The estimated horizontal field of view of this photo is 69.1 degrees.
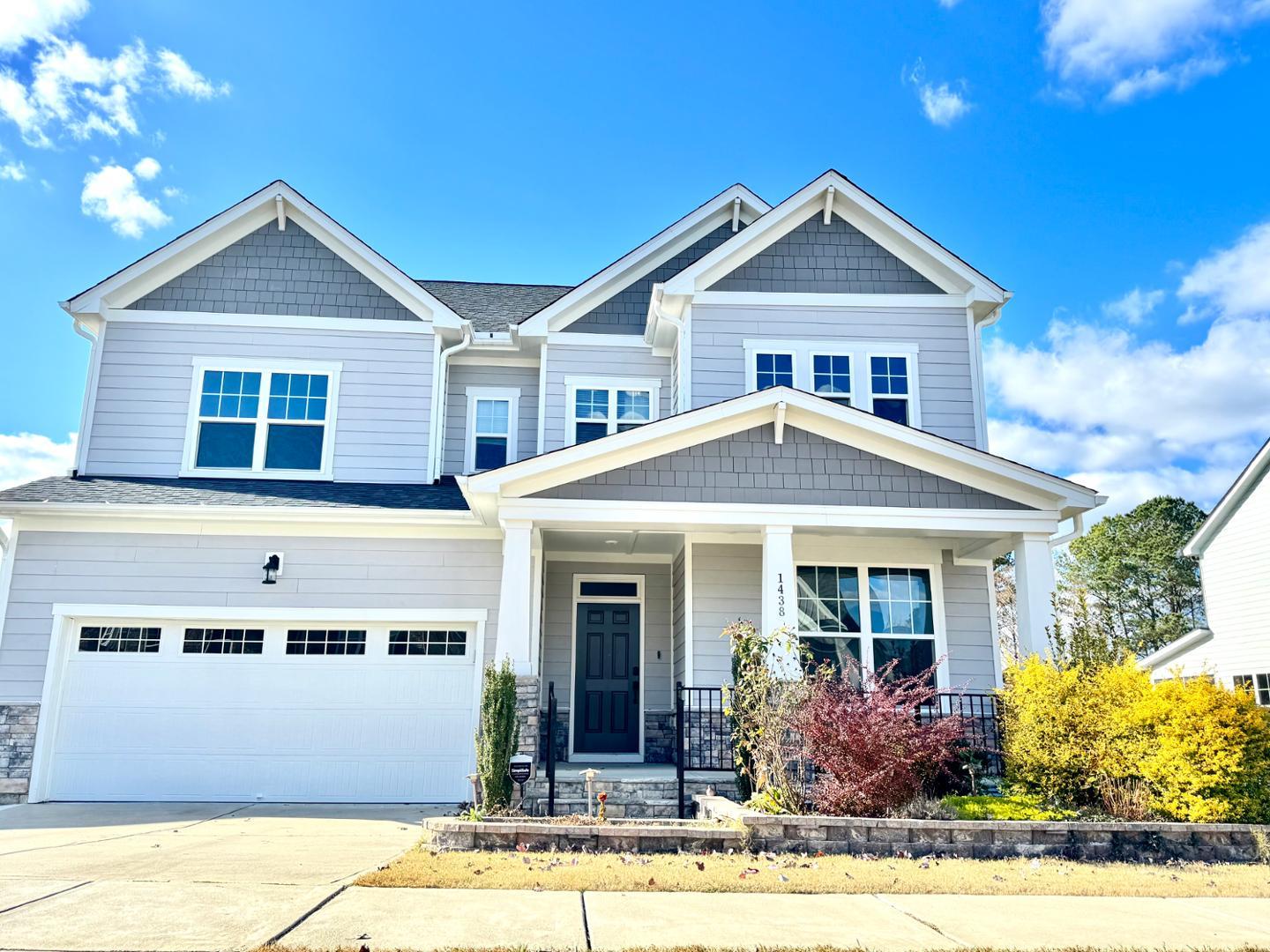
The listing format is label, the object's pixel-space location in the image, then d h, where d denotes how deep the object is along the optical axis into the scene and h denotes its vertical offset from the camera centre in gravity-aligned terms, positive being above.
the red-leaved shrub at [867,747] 7.97 -0.43
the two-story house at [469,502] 10.81 +2.24
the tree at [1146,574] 33.19 +4.58
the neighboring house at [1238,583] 17.83 +2.36
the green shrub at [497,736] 8.59 -0.41
